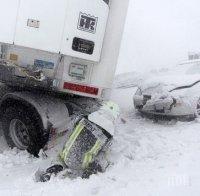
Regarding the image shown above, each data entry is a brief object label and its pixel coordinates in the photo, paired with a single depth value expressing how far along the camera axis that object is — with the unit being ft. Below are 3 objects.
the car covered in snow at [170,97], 25.12
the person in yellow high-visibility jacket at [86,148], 18.03
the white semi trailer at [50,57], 19.79
